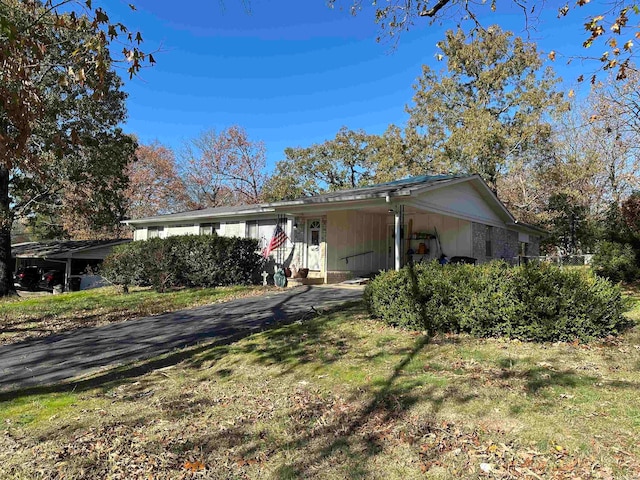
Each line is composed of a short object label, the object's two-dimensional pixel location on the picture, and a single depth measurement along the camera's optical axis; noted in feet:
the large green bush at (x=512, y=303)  17.67
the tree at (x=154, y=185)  105.29
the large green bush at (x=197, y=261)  45.52
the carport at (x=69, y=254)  72.08
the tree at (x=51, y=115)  14.23
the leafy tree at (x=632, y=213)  44.86
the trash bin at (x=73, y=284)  70.85
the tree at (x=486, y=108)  78.59
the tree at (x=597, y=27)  16.60
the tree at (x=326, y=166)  101.30
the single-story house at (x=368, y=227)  43.34
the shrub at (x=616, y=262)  37.73
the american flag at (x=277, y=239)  50.67
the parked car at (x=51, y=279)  75.35
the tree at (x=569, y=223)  85.10
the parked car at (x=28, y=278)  78.74
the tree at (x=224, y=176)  109.29
